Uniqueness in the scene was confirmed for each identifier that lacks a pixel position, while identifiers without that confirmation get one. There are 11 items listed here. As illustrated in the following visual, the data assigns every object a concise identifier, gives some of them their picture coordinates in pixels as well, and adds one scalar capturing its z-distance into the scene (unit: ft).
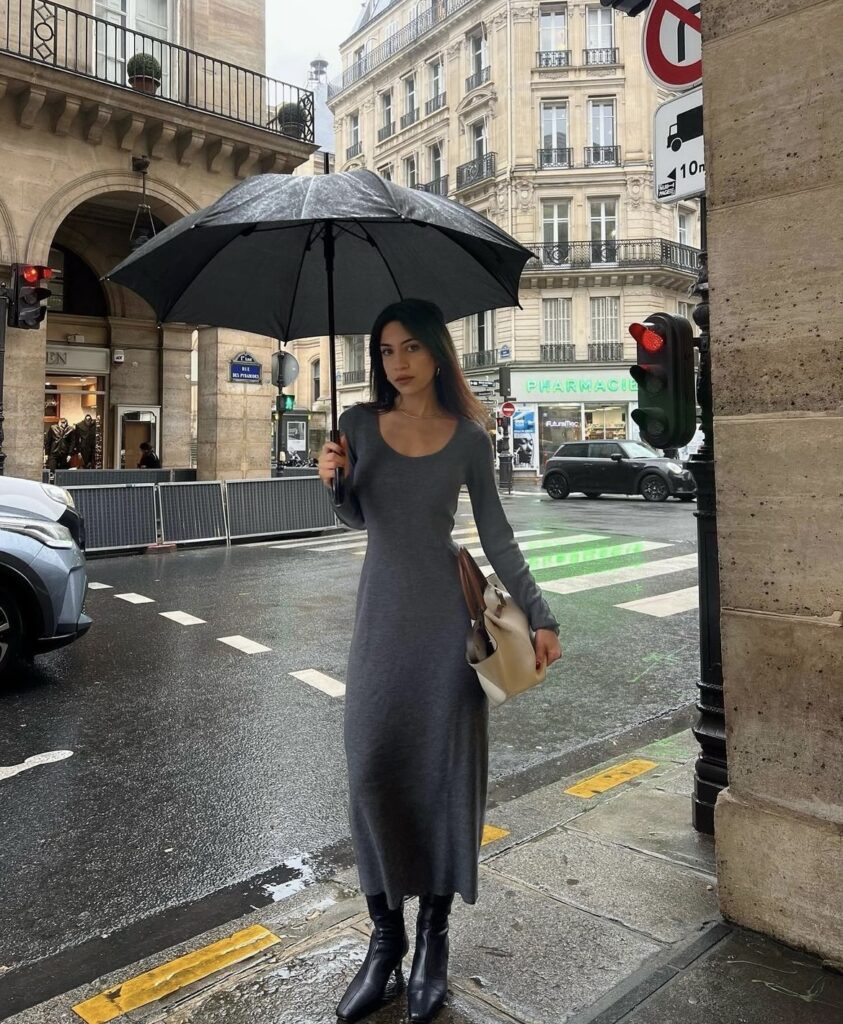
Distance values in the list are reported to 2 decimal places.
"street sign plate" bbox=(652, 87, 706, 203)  13.43
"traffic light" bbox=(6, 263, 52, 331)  38.60
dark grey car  70.54
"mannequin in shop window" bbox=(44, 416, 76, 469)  59.36
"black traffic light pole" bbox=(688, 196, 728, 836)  10.57
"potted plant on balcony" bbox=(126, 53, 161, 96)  48.11
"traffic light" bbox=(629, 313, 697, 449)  11.25
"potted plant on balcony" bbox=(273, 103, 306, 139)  54.54
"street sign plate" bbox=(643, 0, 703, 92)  14.55
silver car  18.10
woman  7.16
